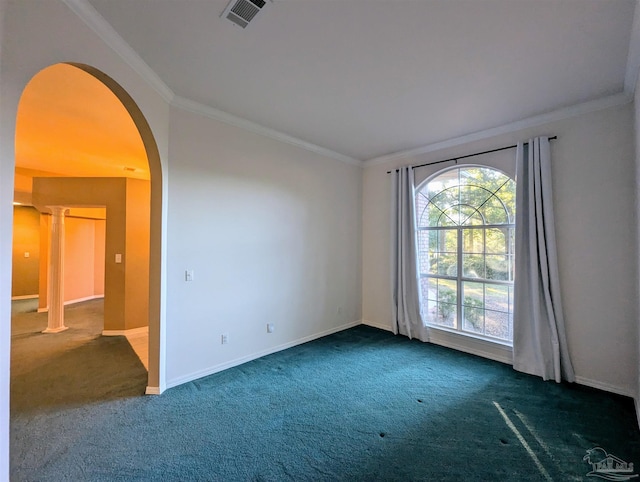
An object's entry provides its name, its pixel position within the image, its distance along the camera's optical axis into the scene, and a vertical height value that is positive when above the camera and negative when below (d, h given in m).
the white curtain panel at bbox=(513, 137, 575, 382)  2.88 -0.36
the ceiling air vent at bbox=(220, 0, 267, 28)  1.63 +1.45
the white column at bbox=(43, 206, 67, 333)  4.48 -0.42
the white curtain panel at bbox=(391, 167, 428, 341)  4.05 -0.23
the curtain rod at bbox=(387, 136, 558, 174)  3.25 +1.18
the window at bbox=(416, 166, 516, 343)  3.42 -0.07
